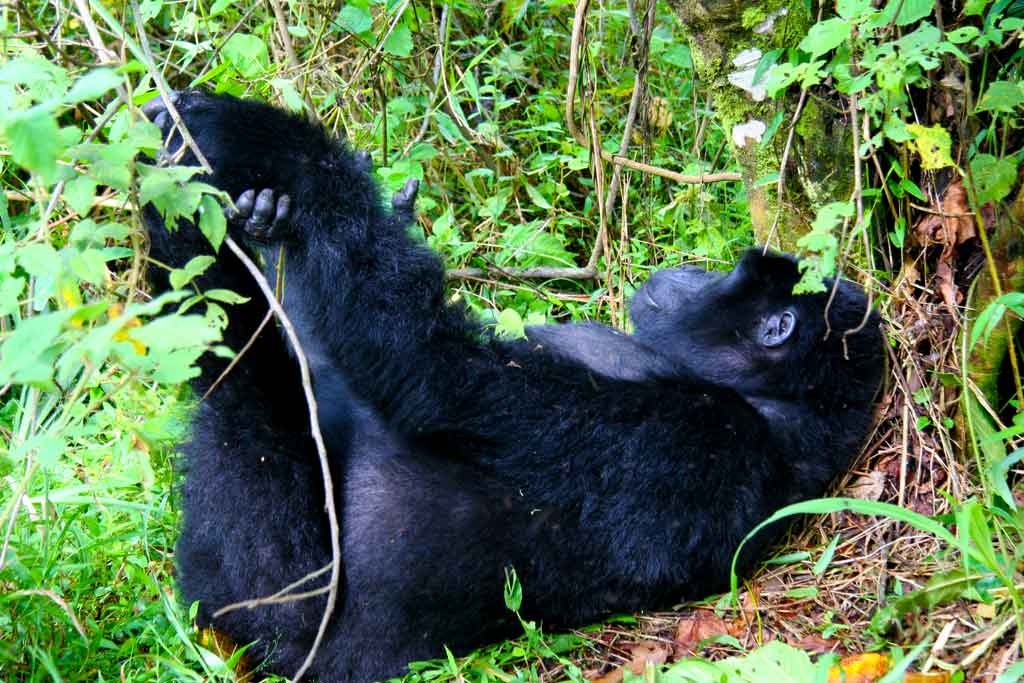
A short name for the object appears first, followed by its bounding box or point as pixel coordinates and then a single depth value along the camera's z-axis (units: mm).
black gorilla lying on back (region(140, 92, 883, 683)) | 2611
